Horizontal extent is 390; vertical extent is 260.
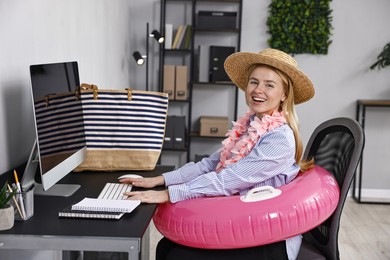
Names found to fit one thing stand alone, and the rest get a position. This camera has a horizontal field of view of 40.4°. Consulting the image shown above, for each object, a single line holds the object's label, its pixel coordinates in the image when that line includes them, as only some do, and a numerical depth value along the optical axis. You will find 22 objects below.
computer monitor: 1.66
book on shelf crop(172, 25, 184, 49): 4.81
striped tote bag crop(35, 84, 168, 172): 2.27
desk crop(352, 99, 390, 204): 4.71
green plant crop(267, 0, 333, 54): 4.85
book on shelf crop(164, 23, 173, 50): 4.74
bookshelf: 4.76
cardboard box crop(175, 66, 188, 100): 4.76
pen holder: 1.53
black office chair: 1.79
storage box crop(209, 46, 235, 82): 4.74
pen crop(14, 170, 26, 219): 1.54
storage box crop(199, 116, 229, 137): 4.84
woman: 1.79
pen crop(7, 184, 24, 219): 1.53
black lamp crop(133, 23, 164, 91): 4.27
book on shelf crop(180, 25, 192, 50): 4.83
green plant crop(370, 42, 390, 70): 4.80
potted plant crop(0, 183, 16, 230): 1.46
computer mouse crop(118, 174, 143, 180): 2.10
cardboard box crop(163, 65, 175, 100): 4.76
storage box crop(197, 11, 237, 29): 4.73
